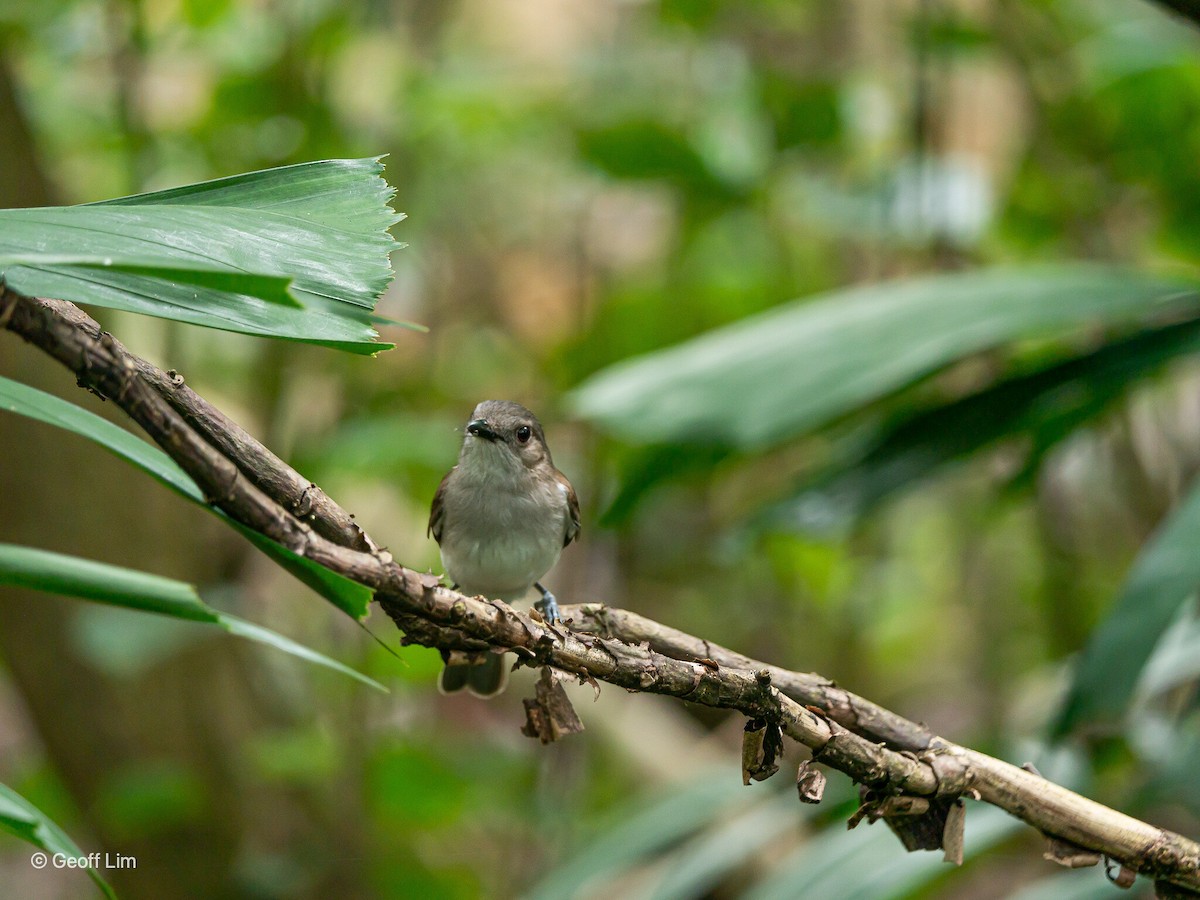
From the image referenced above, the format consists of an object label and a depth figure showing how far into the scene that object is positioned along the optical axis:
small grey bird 5.90
